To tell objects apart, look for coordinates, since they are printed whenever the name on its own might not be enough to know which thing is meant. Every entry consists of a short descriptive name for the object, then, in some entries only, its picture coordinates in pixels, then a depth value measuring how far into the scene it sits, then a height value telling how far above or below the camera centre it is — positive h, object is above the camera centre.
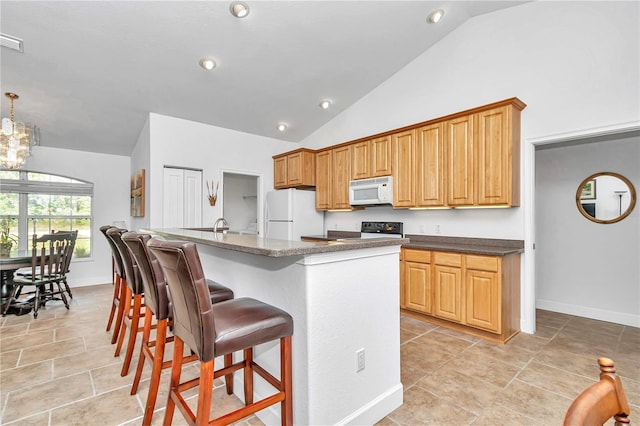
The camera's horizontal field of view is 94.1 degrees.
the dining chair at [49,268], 3.89 -0.78
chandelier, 3.61 +0.88
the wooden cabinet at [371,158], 4.31 +0.85
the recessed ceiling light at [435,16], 3.44 +2.33
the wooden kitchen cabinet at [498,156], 3.14 +0.64
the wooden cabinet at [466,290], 2.99 -0.83
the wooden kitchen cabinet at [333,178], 4.91 +0.62
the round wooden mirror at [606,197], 3.44 +0.22
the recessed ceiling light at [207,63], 3.53 +1.80
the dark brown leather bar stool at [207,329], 1.25 -0.53
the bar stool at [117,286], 2.87 -0.79
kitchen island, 1.51 -0.58
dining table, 3.76 -0.69
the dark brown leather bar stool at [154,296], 1.74 -0.51
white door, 4.50 +0.24
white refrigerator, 5.21 -0.02
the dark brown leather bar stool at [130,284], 2.31 -0.57
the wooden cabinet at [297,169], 5.30 +0.82
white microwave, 4.23 +0.34
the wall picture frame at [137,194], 4.71 +0.34
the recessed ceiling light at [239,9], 2.86 +2.00
